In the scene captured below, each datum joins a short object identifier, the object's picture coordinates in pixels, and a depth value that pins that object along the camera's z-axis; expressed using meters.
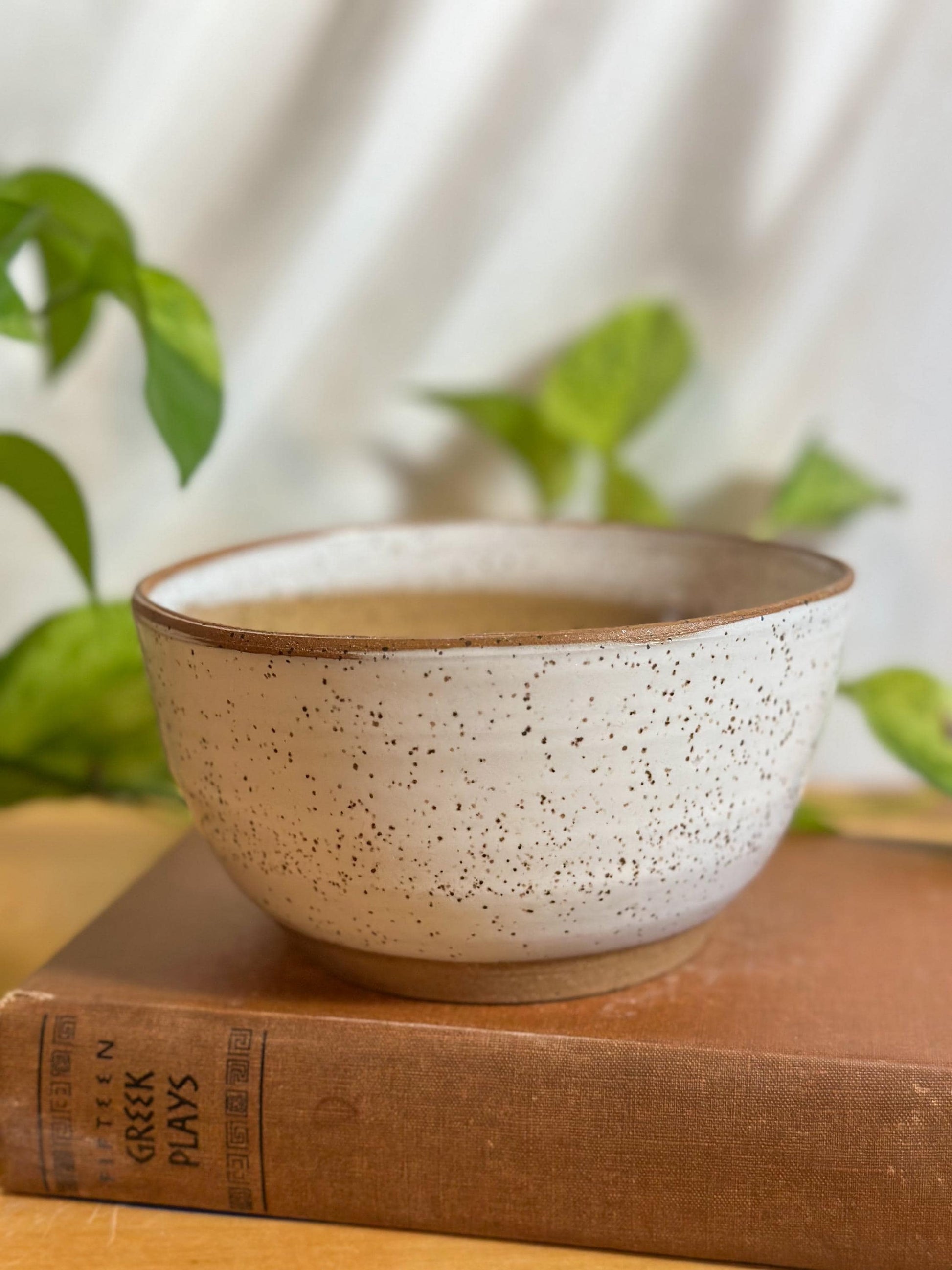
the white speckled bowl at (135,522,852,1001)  0.38
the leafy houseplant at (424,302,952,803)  0.68
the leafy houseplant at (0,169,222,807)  0.49
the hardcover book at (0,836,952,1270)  0.39
